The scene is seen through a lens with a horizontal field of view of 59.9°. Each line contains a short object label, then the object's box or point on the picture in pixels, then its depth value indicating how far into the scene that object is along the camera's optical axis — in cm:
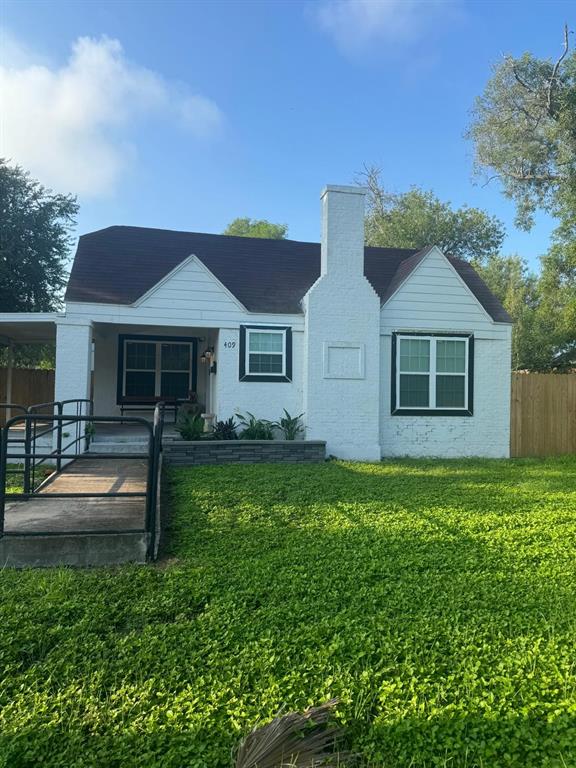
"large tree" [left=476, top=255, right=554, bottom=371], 2166
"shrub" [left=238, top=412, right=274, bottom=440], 1032
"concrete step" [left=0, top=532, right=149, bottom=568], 424
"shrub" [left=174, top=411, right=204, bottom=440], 1004
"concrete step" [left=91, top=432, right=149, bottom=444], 1018
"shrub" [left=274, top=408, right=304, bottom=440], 1055
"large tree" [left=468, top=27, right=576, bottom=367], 1559
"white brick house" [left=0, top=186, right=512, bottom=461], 1064
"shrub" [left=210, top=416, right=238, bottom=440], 1010
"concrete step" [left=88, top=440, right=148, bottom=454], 986
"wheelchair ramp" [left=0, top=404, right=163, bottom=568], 426
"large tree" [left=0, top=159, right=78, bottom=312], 1680
